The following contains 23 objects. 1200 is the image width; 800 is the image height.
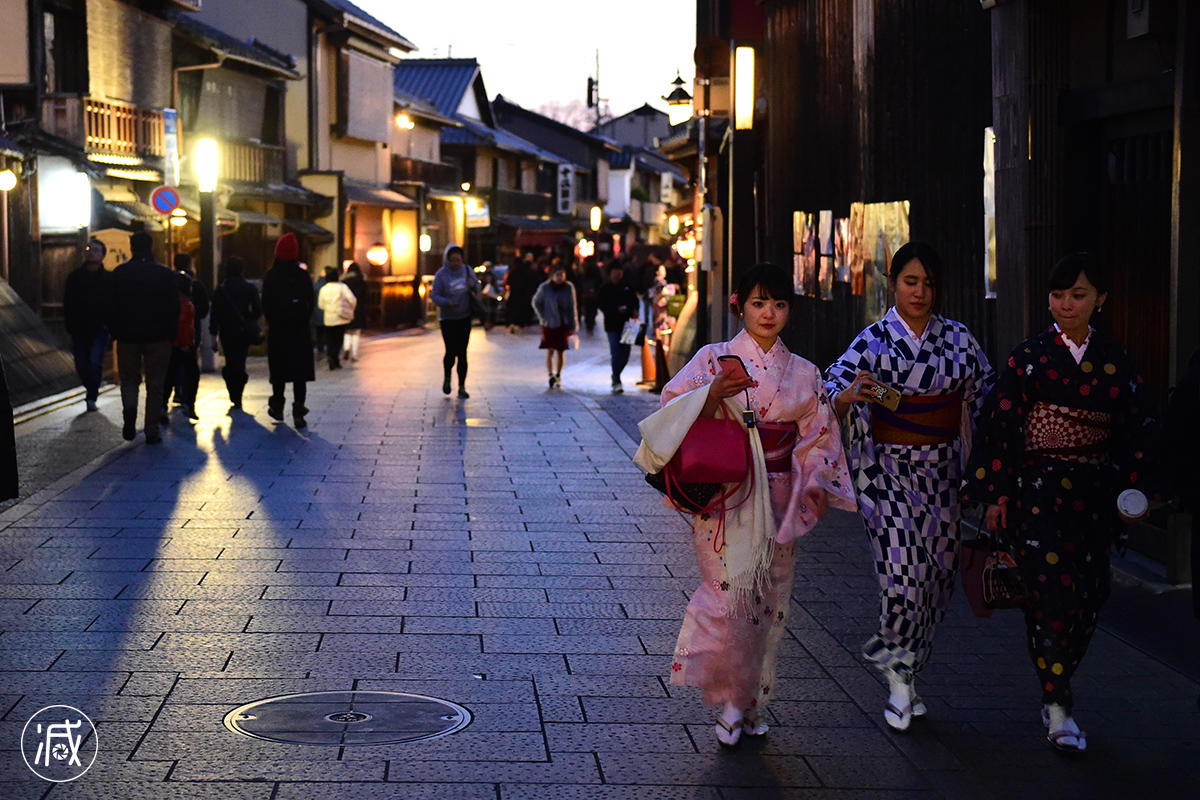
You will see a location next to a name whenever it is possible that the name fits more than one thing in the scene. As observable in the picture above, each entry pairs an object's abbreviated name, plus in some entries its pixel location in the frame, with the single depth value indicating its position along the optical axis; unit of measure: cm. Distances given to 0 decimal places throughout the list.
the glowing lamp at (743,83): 1805
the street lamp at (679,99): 2909
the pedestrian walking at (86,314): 1700
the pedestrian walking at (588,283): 4172
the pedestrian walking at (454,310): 1948
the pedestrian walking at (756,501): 549
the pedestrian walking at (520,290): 3581
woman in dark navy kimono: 545
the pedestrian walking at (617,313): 2089
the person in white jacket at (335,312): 2506
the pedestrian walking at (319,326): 2553
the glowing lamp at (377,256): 4044
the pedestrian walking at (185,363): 1620
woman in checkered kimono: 572
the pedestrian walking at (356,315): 2687
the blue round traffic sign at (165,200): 2284
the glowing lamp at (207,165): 2466
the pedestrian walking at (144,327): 1427
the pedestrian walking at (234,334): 1766
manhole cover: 543
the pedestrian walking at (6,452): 609
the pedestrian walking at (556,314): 2138
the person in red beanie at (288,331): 1617
